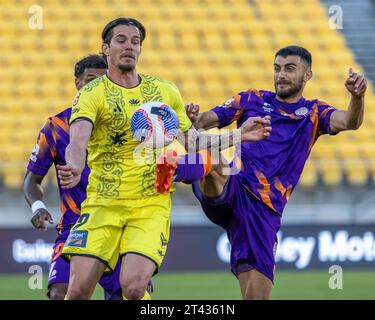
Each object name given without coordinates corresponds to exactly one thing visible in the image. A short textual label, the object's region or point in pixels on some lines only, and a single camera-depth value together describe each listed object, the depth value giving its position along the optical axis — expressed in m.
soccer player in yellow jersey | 12.66
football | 13.07
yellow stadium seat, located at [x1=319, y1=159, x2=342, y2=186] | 30.24
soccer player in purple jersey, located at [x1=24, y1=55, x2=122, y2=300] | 14.56
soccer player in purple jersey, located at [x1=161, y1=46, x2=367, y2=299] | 14.90
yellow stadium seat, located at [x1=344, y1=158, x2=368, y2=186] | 30.45
